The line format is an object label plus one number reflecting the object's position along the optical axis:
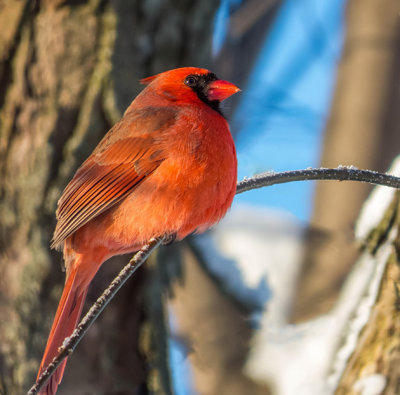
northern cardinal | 4.34
